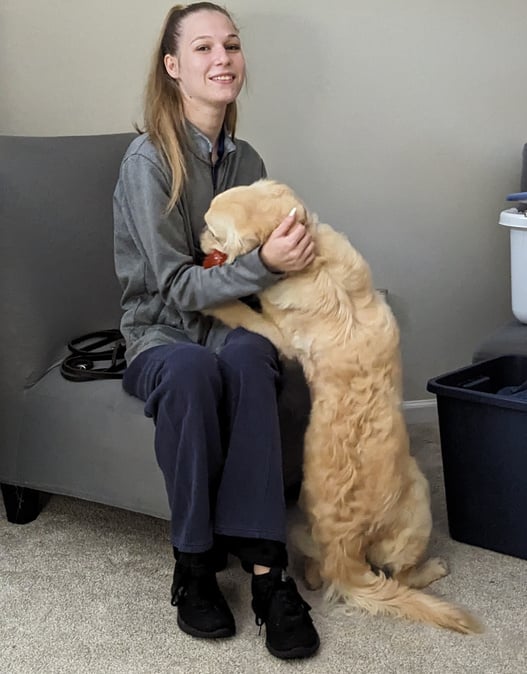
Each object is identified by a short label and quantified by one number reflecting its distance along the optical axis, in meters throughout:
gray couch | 1.79
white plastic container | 2.27
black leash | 1.88
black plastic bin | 1.85
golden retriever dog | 1.63
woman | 1.59
